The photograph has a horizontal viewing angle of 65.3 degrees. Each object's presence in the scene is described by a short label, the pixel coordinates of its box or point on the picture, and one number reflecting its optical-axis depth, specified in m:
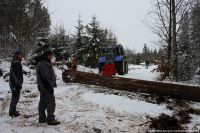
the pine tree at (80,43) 19.19
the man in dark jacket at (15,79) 4.53
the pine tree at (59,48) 18.50
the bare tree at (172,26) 9.47
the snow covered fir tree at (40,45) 15.80
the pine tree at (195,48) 9.83
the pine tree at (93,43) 18.11
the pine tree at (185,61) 10.09
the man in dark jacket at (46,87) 3.98
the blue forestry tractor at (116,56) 11.94
